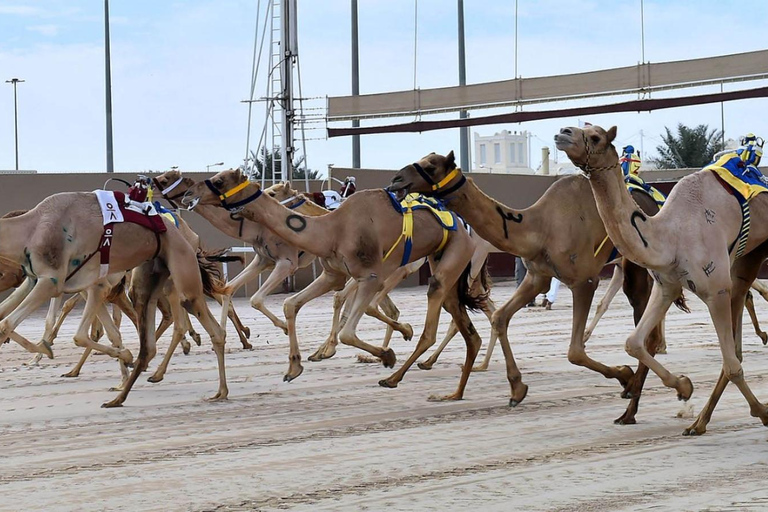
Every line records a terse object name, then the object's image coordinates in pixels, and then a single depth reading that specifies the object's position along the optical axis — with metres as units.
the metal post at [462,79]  38.25
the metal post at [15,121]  59.34
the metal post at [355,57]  37.69
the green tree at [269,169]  25.15
